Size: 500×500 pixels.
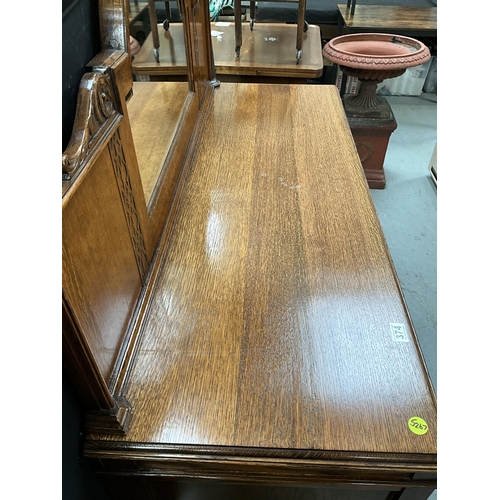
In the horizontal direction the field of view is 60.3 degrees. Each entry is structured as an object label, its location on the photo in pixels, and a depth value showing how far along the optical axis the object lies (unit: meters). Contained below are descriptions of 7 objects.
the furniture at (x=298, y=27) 1.62
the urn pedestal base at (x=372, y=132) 2.03
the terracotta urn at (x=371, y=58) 1.83
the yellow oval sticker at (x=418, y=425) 0.55
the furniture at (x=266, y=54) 1.64
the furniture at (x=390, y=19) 2.60
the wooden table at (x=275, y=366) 0.54
